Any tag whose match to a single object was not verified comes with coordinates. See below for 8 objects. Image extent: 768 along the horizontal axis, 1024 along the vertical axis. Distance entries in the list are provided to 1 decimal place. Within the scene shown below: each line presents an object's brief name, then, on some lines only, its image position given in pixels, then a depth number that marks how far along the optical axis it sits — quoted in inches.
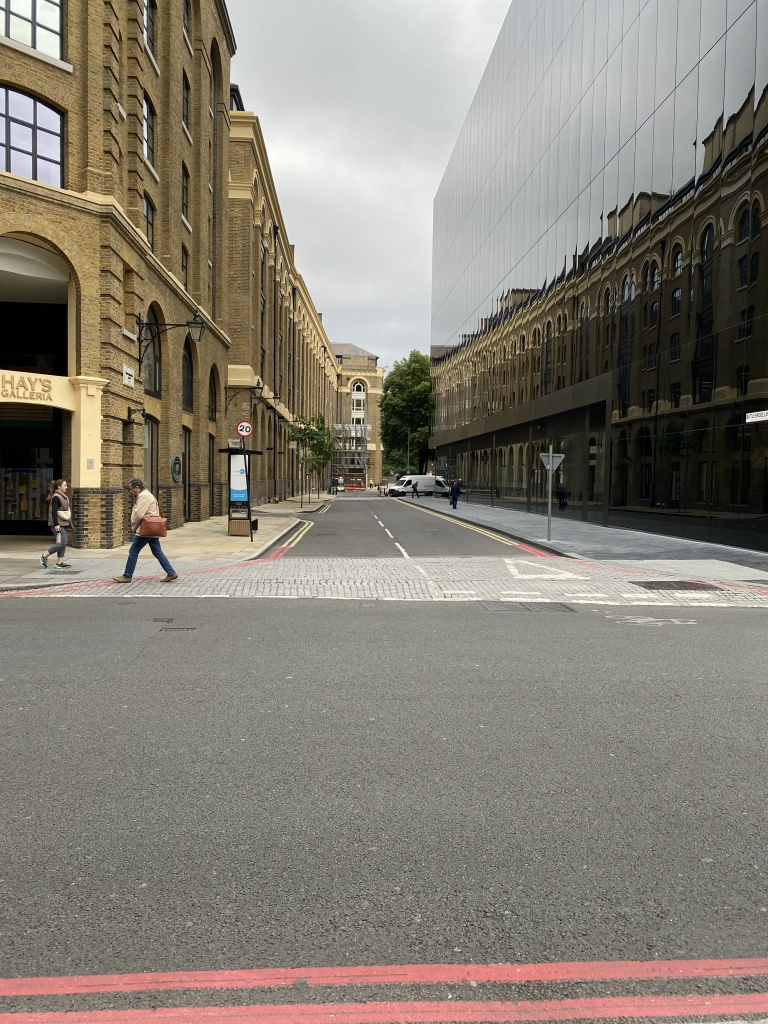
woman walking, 541.0
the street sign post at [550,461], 791.4
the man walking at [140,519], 484.1
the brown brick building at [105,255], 650.2
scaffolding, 4926.2
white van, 2783.0
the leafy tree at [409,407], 3494.1
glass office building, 723.4
